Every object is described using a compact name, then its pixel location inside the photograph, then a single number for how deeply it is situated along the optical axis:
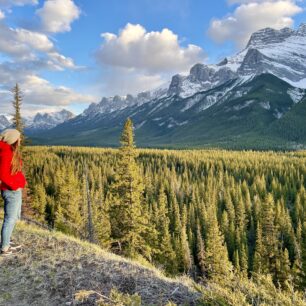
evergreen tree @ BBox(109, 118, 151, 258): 34.44
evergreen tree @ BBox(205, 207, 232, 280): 52.16
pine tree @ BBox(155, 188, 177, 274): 58.81
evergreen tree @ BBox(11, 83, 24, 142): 51.53
